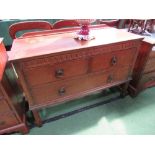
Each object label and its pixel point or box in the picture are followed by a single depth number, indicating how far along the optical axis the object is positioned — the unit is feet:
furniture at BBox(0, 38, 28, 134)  3.36
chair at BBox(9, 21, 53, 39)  4.83
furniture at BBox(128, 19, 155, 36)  5.45
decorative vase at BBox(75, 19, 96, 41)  3.95
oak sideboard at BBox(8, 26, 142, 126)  3.32
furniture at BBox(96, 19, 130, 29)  5.87
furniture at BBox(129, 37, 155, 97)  4.54
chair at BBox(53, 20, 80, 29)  5.41
